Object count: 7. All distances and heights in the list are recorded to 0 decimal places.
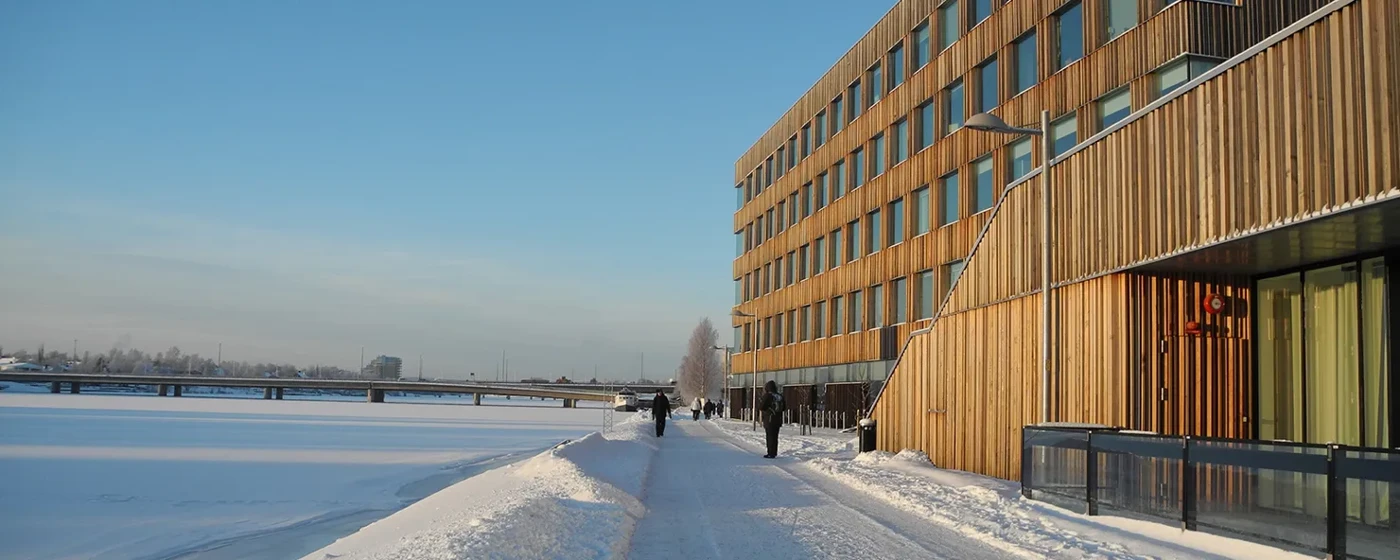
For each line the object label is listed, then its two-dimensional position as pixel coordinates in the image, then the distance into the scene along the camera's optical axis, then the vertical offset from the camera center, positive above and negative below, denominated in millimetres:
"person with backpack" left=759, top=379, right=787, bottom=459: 24250 -1219
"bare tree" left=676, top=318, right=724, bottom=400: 139250 -1378
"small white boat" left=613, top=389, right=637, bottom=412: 95688 -4209
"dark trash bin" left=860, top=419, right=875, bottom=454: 24016 -1697
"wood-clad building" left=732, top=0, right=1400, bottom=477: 10938 +1688
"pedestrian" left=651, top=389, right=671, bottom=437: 34719 -1730
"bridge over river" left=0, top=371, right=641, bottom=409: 122938 -4025
